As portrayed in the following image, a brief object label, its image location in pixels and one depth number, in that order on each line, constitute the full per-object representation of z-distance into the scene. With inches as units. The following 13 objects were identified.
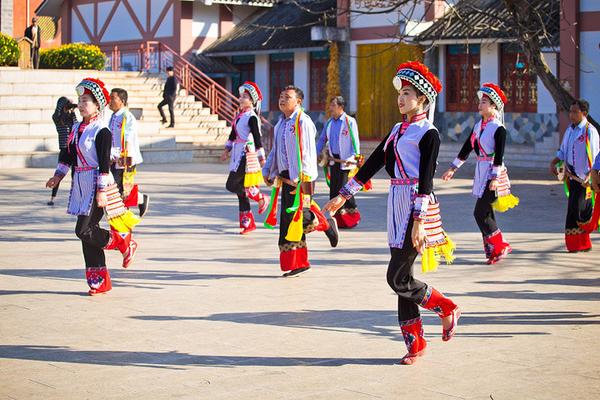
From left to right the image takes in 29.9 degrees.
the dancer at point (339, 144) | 582.2
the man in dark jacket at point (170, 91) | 1175.0
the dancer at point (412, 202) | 291.6
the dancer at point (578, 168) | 498.9
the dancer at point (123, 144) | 531.2
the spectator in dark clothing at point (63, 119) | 694.5
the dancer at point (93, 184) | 386.0
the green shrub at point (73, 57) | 1226.0
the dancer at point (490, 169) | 467.2
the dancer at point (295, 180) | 434.6
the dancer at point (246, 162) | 570.9
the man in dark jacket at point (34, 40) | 1203.2
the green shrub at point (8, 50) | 1160.8
